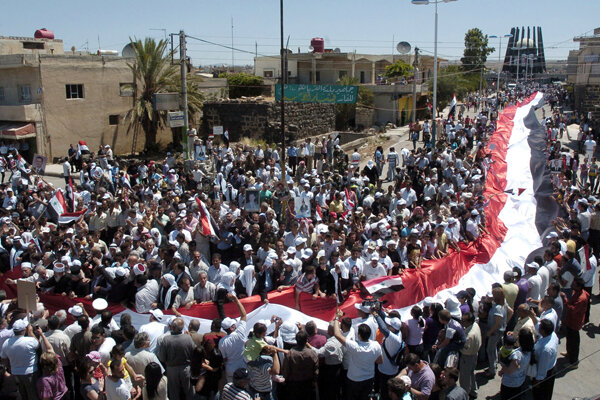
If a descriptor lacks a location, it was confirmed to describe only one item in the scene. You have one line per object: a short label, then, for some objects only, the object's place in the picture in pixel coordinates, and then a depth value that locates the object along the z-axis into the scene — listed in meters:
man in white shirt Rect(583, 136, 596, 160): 18.47
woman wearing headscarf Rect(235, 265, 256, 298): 8.22
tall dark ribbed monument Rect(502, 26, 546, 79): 120.64
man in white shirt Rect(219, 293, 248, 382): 6.40
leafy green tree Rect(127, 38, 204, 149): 26.84
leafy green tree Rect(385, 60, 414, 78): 43.78
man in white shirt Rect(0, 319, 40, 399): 6.43
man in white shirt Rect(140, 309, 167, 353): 6.72
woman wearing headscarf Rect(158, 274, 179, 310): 7.70
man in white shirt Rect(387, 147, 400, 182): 18.66
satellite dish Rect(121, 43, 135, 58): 30.36
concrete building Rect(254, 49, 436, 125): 39.72
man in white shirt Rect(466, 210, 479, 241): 10.80
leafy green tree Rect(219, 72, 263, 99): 36.31
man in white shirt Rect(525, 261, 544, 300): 8.36
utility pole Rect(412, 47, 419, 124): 29.06
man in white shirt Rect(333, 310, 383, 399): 6.23
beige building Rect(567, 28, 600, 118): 31.33
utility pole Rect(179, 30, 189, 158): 19.33
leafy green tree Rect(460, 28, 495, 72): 71.69
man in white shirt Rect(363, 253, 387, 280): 8.62
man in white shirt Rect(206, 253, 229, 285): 8.45
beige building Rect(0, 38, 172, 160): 24.72
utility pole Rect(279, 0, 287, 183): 15.20
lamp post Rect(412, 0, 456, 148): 20.09
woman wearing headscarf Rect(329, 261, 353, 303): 8.16
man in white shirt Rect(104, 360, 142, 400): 5.78
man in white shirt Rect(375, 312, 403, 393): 6.55
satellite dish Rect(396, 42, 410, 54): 42.75
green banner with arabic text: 25.73
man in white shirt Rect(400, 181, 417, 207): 13.22
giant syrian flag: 7.91
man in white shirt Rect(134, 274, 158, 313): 7.74
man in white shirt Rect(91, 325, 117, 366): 6.27
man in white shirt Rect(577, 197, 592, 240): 11.70
